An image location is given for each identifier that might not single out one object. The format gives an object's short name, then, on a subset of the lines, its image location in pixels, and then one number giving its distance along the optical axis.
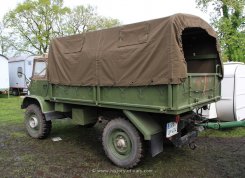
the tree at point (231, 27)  21.94
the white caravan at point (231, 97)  8.34
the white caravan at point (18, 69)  21.34
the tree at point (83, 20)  39.78
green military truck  4.73
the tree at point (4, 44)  40.94
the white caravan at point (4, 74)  19.41
